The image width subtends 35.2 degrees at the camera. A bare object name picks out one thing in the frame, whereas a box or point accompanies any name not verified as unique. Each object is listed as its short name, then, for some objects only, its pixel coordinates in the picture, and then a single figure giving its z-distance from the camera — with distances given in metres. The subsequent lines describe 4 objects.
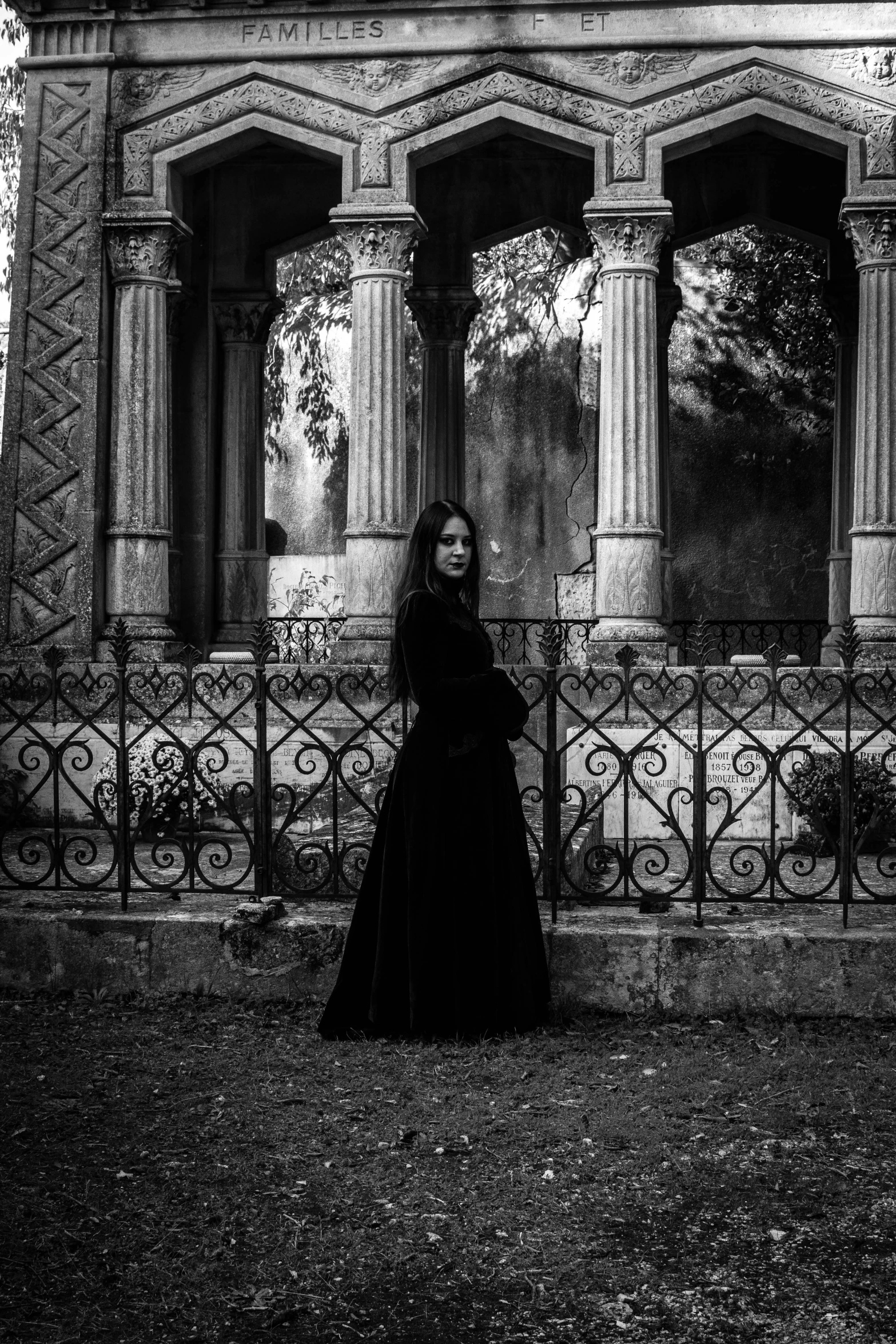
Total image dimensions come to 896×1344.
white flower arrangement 7.91
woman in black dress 4.80
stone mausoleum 10.93
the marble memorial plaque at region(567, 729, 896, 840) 9.42
